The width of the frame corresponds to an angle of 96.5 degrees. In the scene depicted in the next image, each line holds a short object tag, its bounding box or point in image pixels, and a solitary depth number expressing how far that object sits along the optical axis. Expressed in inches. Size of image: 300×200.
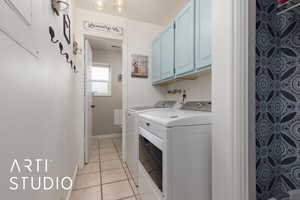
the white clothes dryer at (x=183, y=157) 35.6
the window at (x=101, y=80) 154.4
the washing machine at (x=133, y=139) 70.1
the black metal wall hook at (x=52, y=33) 37.6
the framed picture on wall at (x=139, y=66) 100.2
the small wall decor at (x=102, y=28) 89.4
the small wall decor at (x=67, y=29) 54.4
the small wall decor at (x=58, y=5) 39.9
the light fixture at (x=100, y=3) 70.1
